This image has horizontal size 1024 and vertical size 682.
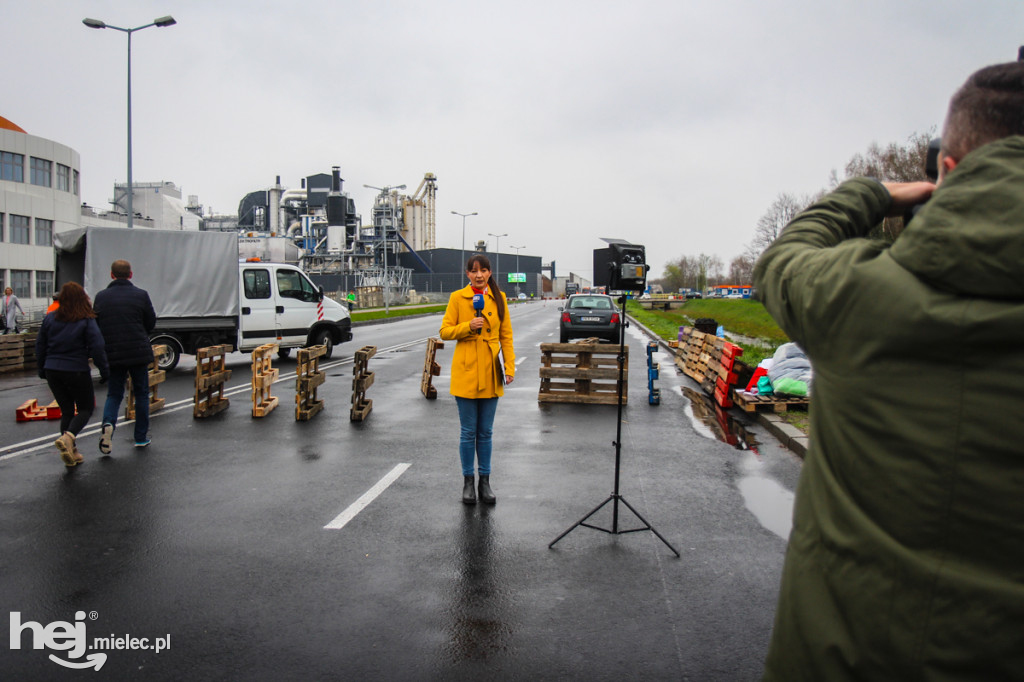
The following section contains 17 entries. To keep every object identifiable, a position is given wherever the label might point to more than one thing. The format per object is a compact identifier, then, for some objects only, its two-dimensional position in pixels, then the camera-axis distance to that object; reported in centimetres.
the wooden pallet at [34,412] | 1005
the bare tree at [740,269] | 8491
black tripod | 527
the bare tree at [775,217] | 5900
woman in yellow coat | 604
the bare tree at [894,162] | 3328
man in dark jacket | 793
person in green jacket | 125
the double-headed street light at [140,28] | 2125
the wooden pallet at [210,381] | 1034
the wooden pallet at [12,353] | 1669
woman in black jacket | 731
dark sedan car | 2372
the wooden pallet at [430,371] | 1245
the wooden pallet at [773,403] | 1024
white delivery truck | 1605
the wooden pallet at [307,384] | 1019
